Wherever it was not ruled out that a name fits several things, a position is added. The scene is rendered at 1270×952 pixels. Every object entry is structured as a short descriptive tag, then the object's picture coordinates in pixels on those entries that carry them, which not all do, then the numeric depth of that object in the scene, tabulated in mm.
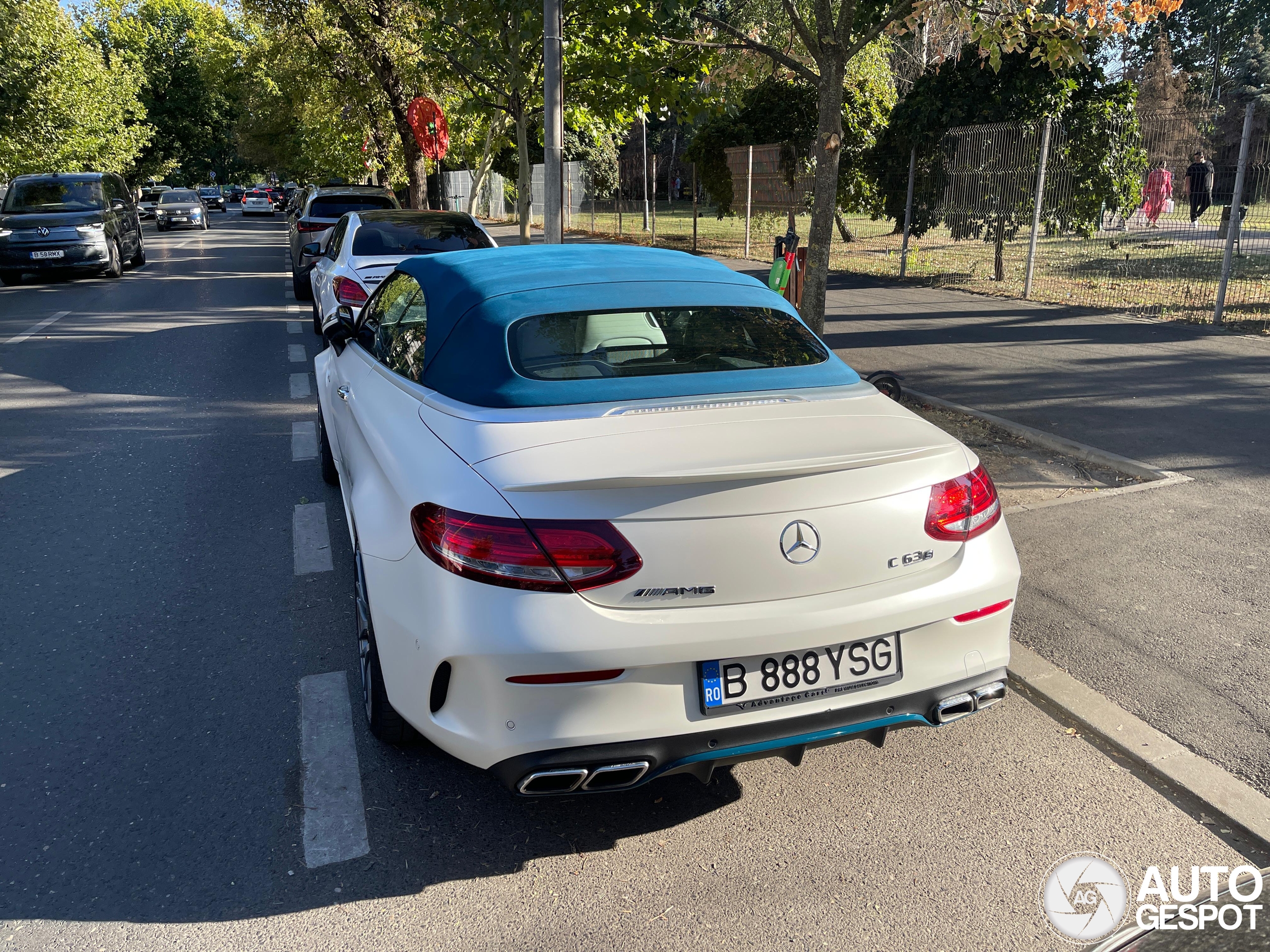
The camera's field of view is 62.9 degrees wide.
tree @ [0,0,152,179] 27234
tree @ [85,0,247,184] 59531
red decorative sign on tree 21328
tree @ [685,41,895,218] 21781
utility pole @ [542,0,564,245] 12203
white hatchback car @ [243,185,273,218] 59438
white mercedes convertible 2623
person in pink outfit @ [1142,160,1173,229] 14320
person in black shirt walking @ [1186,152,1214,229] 12266
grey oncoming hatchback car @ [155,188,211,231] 42562
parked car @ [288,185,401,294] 16766
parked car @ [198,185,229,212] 67625
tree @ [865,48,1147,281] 15648
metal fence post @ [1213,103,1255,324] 11234
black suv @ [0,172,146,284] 18891
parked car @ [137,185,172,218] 46875
